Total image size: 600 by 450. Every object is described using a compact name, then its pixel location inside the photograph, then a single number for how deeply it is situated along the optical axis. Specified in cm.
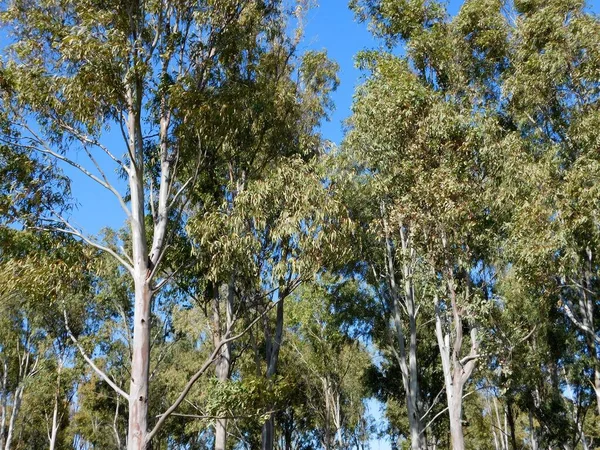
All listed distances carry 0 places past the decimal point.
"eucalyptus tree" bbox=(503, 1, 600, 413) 1284
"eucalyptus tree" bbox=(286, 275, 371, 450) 1942
